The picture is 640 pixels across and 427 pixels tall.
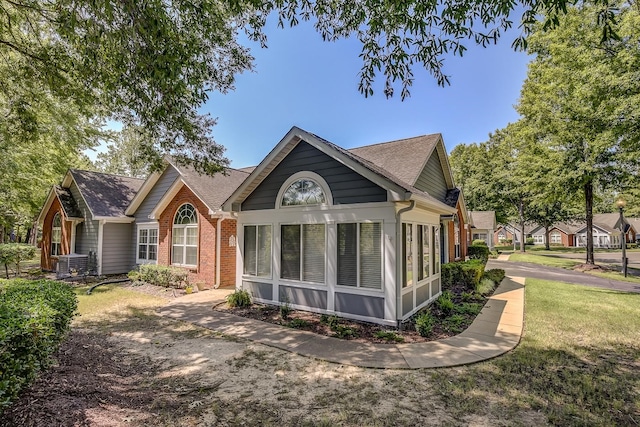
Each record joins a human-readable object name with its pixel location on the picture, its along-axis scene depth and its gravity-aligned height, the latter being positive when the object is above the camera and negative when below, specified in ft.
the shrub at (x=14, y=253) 47.29 -3.94
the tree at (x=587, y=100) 37.70 +19.64
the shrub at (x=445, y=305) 29.39 -7.68
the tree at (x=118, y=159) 122.31 +29.66
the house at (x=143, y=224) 40.96 +0.75
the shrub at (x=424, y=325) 22.67 -7.58
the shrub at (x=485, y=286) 37.65 -7.78
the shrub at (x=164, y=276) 40.24 -6.53
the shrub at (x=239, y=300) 30.78 -7.34
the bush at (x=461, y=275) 40.81 -6.55
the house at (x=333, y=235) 23.84 -0.66
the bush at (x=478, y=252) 68.26 -5.71
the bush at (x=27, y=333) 9.80 -4.11
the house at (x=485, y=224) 125.76 +1.47
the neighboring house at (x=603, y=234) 178.21 -4.11
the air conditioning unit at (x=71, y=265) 48.31 -5.94
